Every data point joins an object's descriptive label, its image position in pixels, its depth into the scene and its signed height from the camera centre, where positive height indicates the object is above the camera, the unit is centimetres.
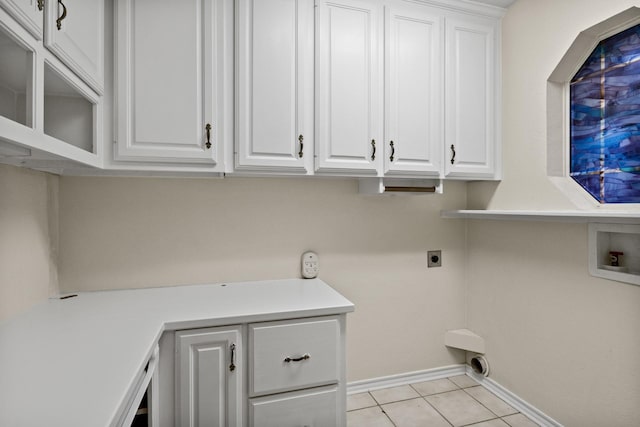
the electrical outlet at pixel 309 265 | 209 -31
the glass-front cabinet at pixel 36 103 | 83 +31
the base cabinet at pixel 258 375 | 134 -65
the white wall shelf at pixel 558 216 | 140 -2
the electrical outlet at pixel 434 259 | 240 -31
